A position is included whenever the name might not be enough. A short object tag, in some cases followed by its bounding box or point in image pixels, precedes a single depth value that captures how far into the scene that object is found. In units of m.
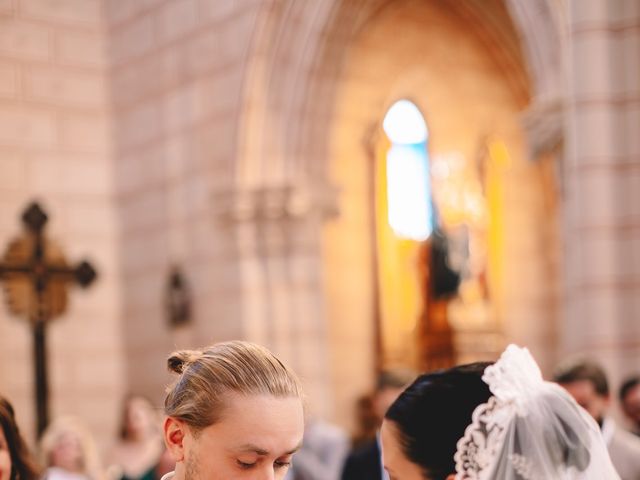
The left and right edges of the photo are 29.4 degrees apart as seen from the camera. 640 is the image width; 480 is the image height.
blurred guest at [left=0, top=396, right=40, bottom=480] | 3.65
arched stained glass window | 13.49
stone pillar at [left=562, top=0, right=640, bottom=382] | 7.37
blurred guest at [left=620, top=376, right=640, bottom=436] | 6.60
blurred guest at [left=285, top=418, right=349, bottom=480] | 8.73
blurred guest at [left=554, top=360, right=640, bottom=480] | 5.23
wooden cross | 10.47
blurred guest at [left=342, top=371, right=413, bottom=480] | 6.59
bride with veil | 2.81
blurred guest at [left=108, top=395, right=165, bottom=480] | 9.03
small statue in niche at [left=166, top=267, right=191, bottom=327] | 11.22
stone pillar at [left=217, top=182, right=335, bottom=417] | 10.66
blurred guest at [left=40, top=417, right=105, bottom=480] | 7.97
